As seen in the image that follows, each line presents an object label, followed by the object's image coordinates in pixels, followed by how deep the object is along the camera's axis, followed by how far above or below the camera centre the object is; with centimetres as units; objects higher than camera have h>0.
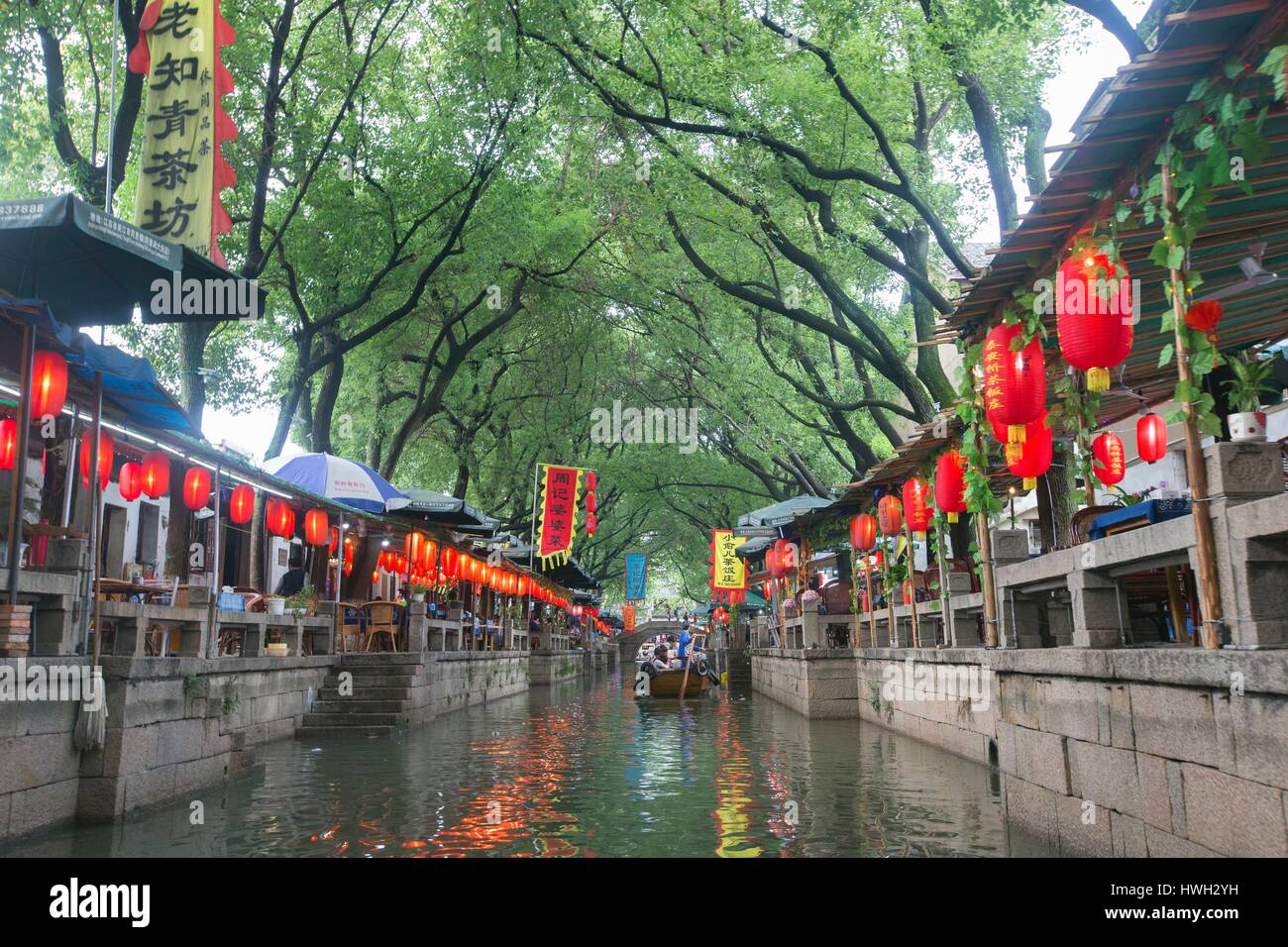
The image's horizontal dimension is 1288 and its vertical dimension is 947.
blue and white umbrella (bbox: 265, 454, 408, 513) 1680 +276
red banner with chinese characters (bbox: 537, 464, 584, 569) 2722 +334
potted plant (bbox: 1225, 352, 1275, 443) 775 +189
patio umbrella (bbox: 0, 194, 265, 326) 736 +348
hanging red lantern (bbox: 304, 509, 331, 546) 1688 +181
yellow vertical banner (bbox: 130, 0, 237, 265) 1137 +643
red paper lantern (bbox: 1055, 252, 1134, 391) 625 +203
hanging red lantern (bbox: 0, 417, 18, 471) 998 +210
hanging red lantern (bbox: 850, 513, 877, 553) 1658 +147
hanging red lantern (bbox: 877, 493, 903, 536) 1475 +155
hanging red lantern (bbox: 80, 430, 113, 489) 1153 +226
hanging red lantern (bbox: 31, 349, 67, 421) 791 +216
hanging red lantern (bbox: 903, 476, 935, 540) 1322 +153
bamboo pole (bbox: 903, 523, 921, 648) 1388 +37
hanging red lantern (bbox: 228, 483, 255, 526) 1394 +189
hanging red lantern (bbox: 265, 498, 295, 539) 1588 +190
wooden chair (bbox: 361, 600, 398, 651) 2027 +8
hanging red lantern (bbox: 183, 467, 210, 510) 1346 +207
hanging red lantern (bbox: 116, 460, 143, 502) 1273 +208
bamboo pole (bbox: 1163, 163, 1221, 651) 504 +32
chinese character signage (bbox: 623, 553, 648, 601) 4528 +214
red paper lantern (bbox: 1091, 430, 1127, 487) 1189 +194
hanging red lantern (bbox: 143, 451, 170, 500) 1222 +211
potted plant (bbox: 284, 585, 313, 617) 1599 +42
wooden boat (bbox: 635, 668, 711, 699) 2517 -191
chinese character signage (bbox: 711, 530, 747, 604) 3303 +183
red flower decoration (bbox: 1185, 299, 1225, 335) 719 +228
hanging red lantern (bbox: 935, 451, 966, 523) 1123 +158
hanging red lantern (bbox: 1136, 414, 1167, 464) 1141 +211
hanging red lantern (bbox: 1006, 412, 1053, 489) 880 +148
